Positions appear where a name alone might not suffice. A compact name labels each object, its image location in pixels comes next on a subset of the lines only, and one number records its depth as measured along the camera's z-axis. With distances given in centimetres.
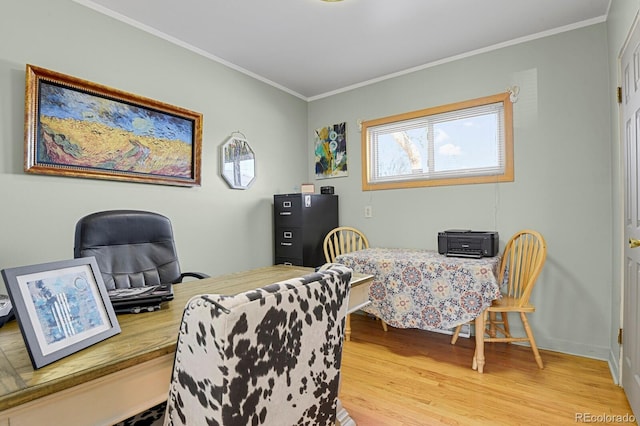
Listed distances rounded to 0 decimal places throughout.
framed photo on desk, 70
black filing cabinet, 316
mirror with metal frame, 296
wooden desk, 62
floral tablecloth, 221
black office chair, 160
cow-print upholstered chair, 63
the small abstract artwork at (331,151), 364
